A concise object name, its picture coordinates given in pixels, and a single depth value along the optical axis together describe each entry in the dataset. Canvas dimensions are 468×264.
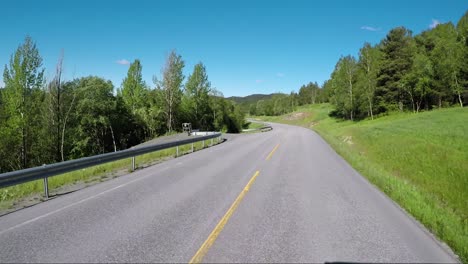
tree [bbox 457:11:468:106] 48.17
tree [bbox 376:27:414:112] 55.09
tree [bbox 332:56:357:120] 62.28
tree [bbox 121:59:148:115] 59.31
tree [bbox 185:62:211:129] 61.53
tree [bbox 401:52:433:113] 51.94
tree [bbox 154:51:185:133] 49.38
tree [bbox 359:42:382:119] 57.72
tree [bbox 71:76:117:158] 46.94
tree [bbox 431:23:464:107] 48.78
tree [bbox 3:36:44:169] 34.69
